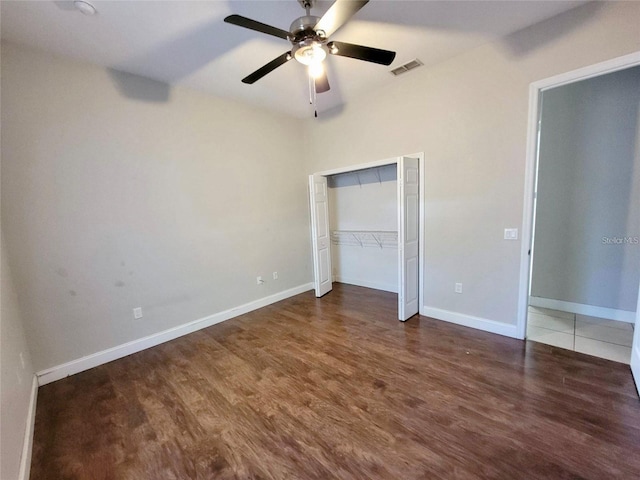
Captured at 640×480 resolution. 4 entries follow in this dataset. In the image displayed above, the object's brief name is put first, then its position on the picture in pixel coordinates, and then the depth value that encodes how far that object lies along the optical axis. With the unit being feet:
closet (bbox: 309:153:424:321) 11.08
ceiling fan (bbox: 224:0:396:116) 5.34
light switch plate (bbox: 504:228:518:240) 8.92
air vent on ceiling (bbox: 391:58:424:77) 9.72
